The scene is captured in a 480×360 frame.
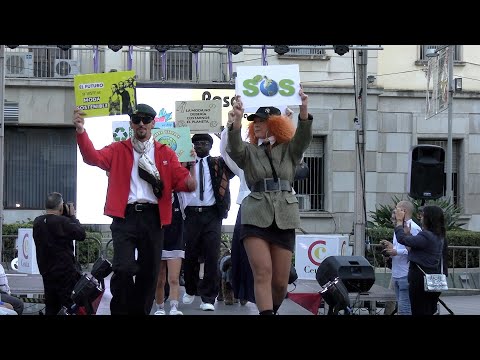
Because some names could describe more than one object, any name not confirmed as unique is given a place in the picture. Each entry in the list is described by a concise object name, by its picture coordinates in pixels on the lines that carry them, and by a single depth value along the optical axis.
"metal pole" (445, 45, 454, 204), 21.46
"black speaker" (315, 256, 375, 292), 10.84
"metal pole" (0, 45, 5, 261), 12.73
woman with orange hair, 7.61
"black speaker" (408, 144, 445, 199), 12.95
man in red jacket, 7.78
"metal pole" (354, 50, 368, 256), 13.98
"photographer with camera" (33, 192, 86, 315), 10.13
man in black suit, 10.22
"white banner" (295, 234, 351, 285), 13.52
